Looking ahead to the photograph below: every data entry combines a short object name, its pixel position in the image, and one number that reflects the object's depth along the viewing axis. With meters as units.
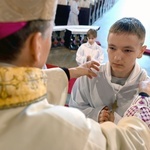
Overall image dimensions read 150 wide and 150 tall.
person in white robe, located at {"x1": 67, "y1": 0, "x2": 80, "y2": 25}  3.50
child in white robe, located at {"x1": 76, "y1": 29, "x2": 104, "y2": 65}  2.23
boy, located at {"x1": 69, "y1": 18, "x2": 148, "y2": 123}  0.88
